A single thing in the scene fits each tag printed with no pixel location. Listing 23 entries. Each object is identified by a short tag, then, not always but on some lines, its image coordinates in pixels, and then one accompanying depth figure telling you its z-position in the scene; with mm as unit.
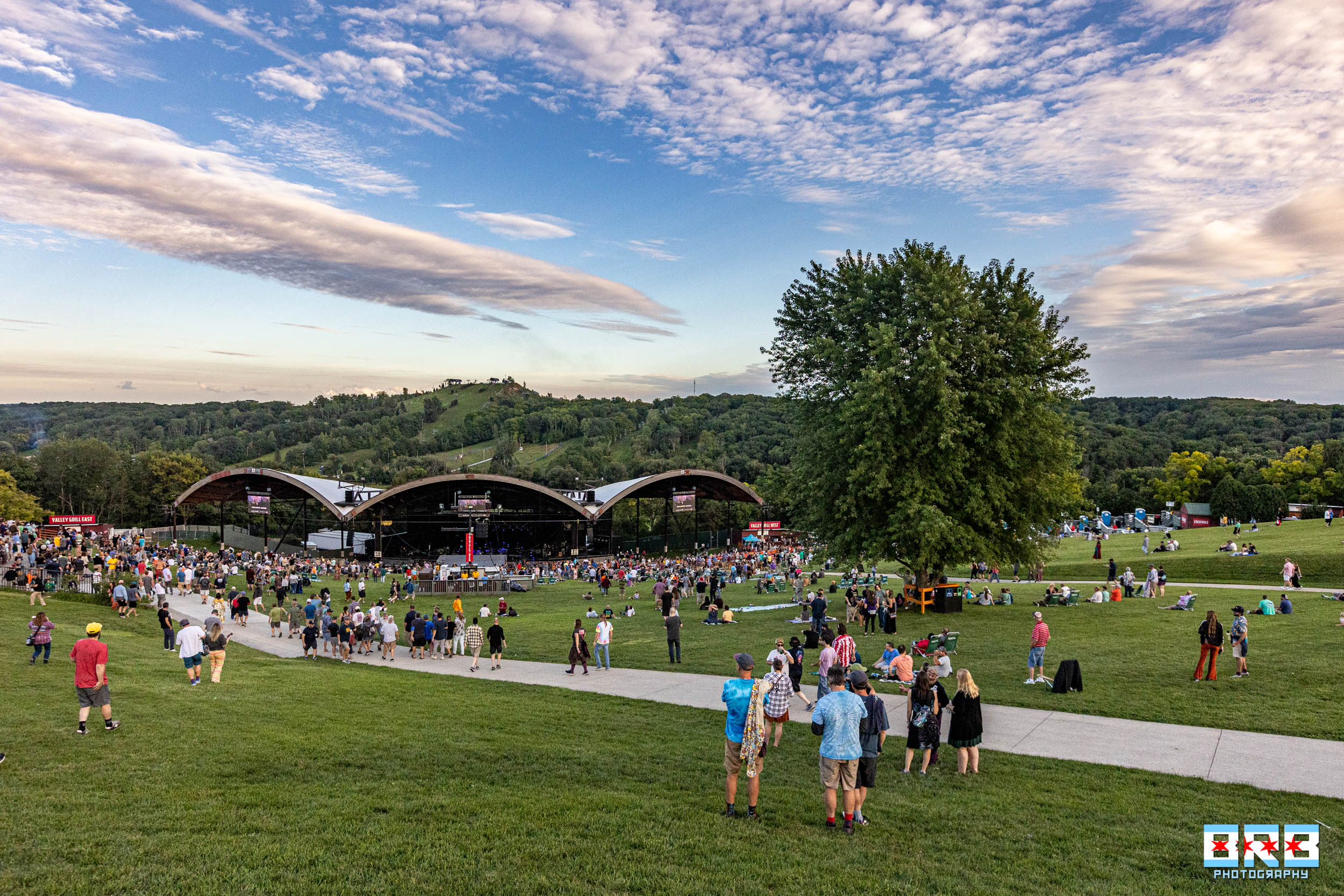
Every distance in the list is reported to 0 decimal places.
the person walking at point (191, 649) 13750
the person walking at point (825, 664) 12273
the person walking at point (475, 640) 18078
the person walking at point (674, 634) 18062
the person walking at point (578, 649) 17156
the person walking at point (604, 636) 17078
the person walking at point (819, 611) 20258
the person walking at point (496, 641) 17656
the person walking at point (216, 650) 14227
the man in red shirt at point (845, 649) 13086
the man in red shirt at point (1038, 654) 14508
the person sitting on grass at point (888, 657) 14338
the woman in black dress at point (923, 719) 9281
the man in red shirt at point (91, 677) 9820
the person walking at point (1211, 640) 13625
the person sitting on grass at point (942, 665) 13734
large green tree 24016
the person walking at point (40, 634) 14398
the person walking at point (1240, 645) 14367
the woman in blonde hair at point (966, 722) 9000
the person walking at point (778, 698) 8406
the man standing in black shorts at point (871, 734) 8195
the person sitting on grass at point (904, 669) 12938
